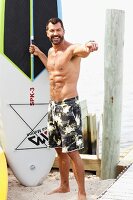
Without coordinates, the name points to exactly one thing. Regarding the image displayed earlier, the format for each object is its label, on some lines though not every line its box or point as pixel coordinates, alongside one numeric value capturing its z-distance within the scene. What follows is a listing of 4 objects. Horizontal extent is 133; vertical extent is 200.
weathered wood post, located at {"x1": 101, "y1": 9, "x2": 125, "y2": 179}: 4.41
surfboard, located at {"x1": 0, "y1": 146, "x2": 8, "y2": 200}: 3.75
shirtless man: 3.85
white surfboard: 4.49
